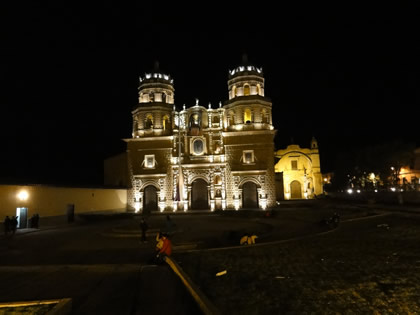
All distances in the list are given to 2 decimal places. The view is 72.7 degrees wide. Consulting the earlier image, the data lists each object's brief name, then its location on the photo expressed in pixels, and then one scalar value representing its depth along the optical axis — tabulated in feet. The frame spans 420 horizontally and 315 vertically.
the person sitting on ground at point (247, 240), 33.48
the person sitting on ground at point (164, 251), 24.85
